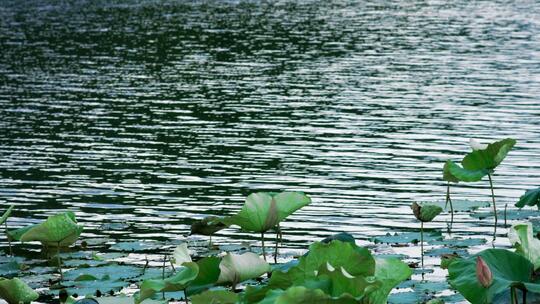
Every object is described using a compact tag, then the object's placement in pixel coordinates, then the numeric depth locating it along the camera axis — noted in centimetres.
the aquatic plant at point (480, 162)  1977
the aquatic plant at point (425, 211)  1923
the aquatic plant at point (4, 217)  1796
